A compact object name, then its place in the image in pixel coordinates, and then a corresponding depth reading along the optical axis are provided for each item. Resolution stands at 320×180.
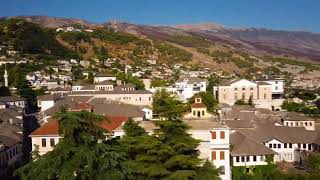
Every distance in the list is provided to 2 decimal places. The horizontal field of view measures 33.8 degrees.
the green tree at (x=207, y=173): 23.32
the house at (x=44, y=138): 32.94
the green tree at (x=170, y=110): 25.66
